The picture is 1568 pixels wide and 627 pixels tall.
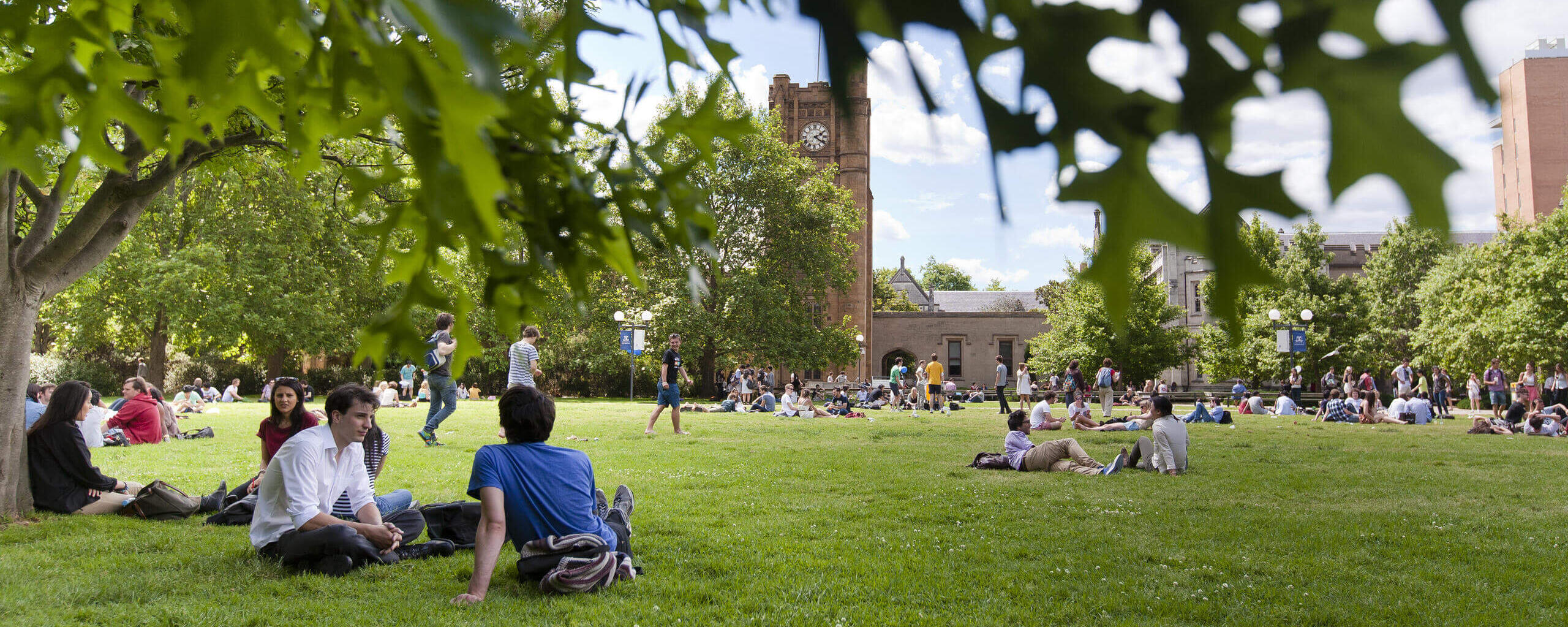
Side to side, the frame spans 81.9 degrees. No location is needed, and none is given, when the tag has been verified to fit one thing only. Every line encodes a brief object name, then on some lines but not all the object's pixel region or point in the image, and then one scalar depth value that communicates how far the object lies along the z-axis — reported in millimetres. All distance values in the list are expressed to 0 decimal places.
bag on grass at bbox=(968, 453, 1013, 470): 11047
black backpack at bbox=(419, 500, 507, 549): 6207
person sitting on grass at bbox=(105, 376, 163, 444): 13531
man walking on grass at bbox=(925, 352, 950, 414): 27484
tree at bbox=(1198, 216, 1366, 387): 43281
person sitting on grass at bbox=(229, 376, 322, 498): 6980
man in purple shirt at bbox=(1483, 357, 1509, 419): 24094
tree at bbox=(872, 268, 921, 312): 88375
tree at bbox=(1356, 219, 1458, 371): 46406
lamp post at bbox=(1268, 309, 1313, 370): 26422
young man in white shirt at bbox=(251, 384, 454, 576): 5348
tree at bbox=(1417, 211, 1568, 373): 32469
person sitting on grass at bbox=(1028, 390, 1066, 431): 17547
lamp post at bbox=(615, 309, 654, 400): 31766
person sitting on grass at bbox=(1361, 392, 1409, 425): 21594
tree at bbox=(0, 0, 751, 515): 998
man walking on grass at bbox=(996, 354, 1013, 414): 26406
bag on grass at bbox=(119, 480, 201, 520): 7078
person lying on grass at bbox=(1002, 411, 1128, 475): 10555
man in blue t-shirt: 5082
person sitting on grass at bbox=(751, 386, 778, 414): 26797
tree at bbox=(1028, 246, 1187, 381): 45031
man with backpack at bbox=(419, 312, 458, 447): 12414
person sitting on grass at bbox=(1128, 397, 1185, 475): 10422
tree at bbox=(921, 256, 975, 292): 112344
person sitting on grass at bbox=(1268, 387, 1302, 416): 26016
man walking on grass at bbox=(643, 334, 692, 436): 14875
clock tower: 58406
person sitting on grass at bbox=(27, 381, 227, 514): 7227
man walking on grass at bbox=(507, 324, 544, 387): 11992
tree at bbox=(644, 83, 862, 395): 37469
